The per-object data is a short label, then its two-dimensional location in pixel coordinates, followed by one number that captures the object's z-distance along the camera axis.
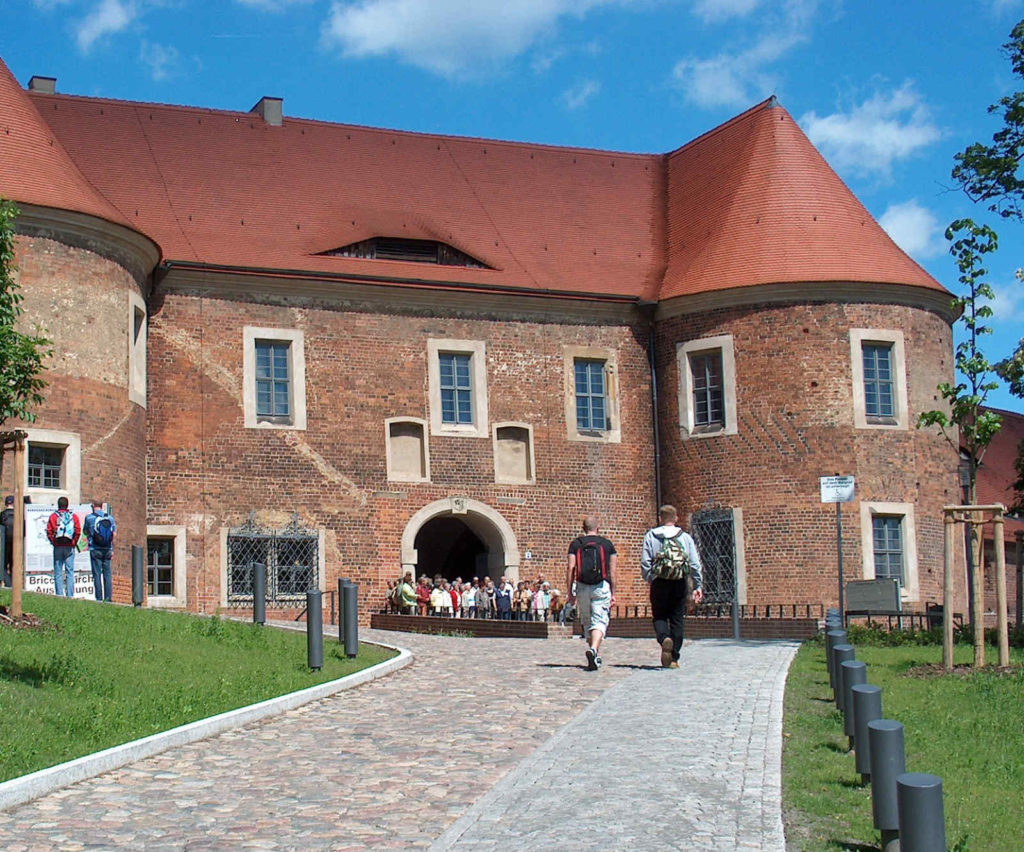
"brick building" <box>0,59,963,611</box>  28.47
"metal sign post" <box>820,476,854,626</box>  24.34
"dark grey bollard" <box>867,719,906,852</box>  7.01
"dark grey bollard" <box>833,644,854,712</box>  11.27
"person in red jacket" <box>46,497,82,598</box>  21.89
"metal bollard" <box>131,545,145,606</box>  23.23
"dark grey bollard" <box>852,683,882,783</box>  8.42
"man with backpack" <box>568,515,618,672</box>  16.16
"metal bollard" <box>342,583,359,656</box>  16.28
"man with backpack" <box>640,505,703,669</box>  15.52
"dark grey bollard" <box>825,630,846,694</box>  13.12
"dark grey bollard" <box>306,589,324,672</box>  15.12
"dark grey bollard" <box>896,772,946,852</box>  5.71
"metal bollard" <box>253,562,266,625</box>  20.56
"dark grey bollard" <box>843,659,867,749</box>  9.71
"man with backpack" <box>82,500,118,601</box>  22.34
